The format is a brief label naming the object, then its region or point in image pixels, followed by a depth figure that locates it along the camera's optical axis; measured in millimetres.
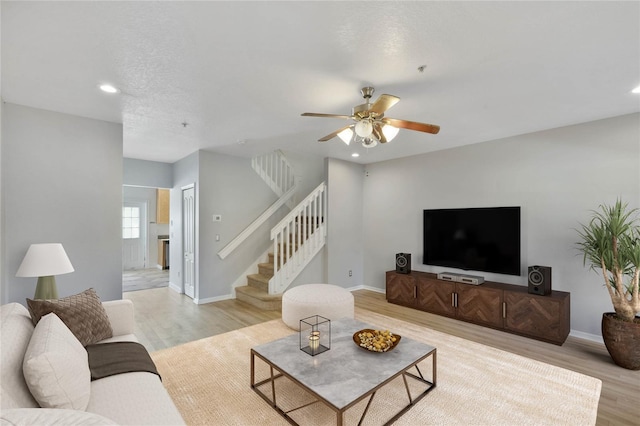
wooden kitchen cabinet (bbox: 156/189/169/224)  7762
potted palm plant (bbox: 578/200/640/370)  2717
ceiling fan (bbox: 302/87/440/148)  2222
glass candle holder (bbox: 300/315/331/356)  2197
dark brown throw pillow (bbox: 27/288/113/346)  1843
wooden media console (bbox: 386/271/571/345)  3299
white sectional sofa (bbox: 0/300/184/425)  864
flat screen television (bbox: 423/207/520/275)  3959
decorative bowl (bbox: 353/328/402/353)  2113
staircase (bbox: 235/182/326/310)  4661
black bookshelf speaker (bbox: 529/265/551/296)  3410
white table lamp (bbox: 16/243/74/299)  2584
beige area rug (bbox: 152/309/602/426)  1998
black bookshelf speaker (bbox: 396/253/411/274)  4832
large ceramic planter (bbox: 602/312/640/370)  2693
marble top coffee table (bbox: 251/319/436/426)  1710
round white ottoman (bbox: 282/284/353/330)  3418
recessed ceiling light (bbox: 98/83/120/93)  2504
